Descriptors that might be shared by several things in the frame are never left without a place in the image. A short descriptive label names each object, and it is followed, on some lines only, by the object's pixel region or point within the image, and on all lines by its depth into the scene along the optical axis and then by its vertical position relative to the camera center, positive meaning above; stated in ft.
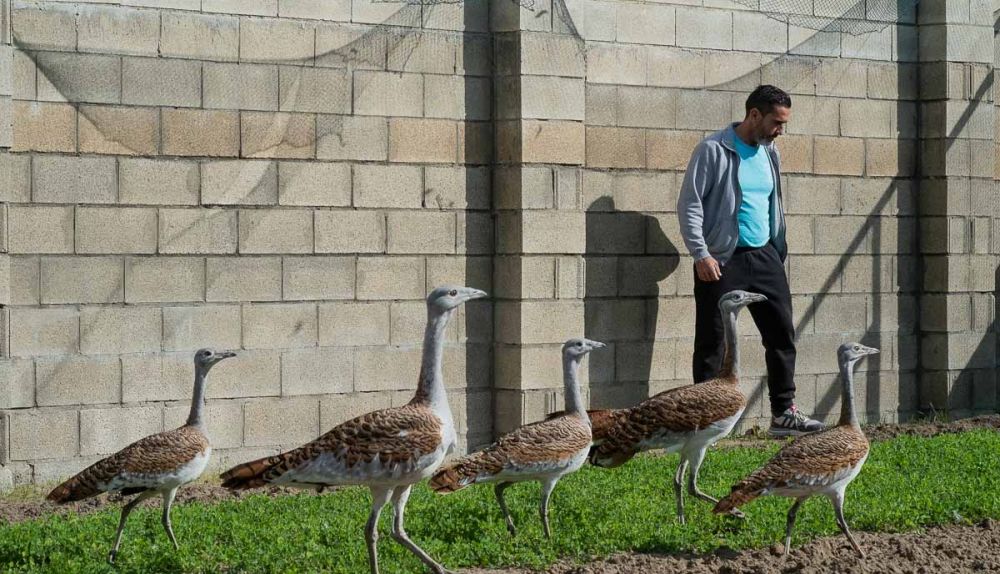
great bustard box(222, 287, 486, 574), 23.16 -2.71
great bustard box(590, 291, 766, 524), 27.71 -2.66
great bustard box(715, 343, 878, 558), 24.59 -3.12
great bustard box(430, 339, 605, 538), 25.23 -3.03
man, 36.32 +1.06
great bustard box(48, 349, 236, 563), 25.27 -3.21
